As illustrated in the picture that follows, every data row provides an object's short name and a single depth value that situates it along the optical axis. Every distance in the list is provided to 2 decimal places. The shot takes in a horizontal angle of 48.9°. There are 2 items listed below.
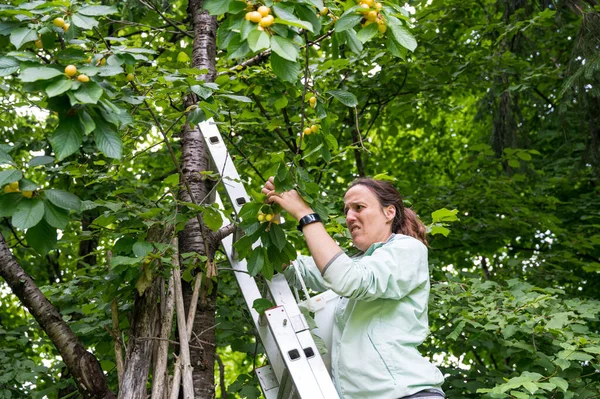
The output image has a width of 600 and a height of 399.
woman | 2.07
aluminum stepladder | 2.18
